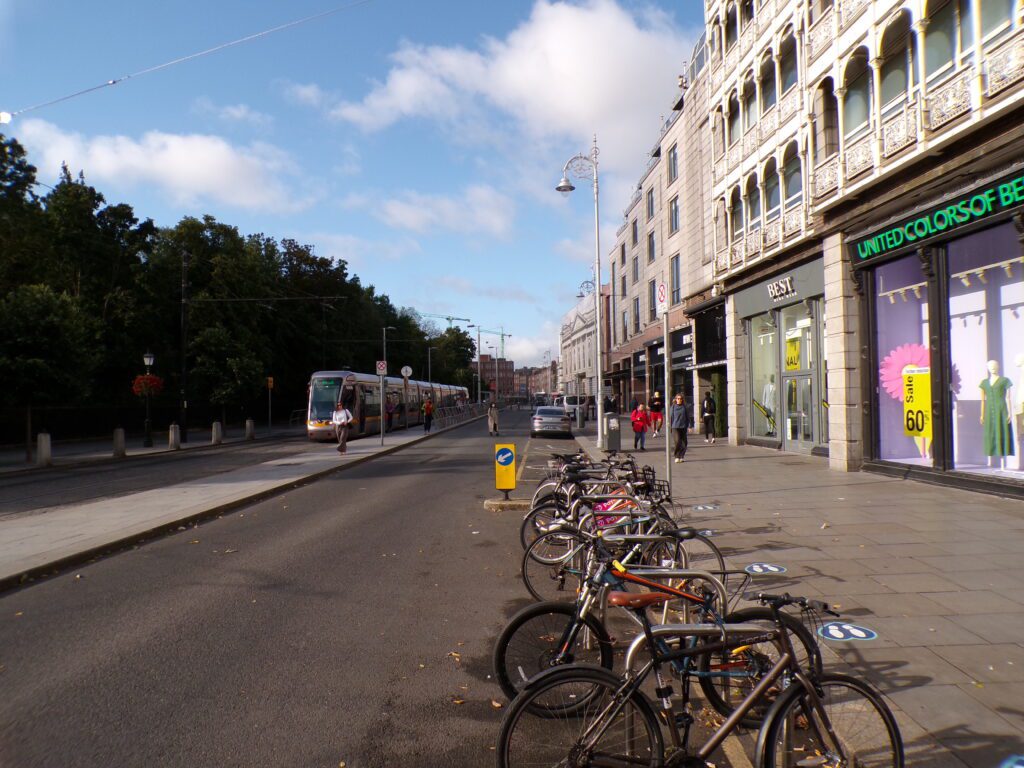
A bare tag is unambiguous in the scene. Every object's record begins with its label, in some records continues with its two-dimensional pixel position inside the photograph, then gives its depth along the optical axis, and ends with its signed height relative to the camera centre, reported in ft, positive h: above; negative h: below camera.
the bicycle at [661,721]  9.75 -4.51
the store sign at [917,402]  43.34 +0.24
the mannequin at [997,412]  36.68 -0.36
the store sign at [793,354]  61.93 +4.75
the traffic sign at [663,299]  30.78 +4.90
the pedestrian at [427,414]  115.75 -0.60
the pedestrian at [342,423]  73.72 -1.27
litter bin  68.54 -2.50
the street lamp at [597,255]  79.15 +18.97
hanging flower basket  97.19 +4.06
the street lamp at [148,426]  93.38 -1.83
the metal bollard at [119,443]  81.42 -3.50
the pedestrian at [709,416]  81.15 -1.01
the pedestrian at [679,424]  57.00 -1.30
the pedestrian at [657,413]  96.57 -0.70
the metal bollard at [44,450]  71.41 -3.74
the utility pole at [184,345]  101.30 +9.93
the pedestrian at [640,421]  71.56 -1.34
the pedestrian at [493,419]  108.37 -1.44
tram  99.45 +1.53
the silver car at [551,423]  104.27 -2.05
